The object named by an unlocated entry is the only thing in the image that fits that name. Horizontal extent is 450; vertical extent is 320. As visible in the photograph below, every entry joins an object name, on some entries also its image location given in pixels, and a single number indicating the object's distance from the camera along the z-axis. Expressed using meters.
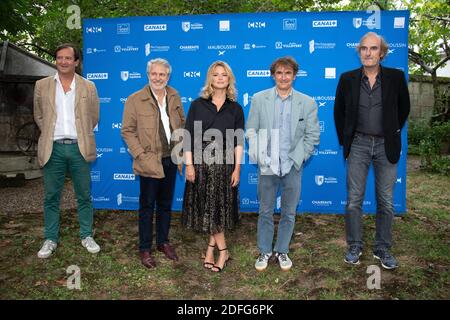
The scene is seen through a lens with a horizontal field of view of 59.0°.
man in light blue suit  3.80
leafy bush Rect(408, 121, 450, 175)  9.08
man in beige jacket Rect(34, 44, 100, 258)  4.07
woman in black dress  3.71
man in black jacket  3.75
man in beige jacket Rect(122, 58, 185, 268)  3.87
